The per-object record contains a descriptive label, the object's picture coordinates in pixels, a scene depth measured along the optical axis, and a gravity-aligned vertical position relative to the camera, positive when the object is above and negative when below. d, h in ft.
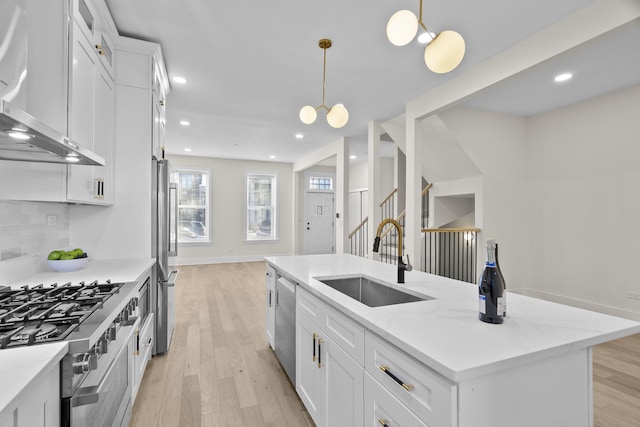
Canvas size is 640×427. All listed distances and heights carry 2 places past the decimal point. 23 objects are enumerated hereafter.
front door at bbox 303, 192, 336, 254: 28.76 -0.62
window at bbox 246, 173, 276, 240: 27.25 +0.92
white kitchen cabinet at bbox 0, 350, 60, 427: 2.34 -1.62
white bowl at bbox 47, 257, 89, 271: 6.63 -1.05
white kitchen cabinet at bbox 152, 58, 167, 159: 9.17 +3.52
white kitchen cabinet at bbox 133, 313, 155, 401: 6.16 -3.02
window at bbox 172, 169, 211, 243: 24.98 +0.93
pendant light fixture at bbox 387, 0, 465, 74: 4.82 +2.78
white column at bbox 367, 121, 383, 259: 15.81 +2.14
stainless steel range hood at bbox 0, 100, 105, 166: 3.14 +0.96
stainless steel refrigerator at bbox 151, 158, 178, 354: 8.93 -0.93
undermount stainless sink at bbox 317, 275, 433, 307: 6.08 -1.52
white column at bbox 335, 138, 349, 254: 18.62 +1.23
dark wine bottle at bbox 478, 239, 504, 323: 3.64 -0.85
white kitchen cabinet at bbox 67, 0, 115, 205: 5.88 +2.34
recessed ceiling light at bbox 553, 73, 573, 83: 10.96 +5.11
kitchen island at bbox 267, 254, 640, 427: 2.77 -1.43
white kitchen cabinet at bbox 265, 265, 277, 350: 8.59 -2.56
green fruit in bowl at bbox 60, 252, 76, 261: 6.77 -0.89
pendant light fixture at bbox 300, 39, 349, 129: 8.43 +2.82
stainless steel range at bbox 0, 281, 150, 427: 3.20 -1.36
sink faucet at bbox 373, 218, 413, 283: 5.72 -0.68
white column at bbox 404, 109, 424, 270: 12.73 +1.05
